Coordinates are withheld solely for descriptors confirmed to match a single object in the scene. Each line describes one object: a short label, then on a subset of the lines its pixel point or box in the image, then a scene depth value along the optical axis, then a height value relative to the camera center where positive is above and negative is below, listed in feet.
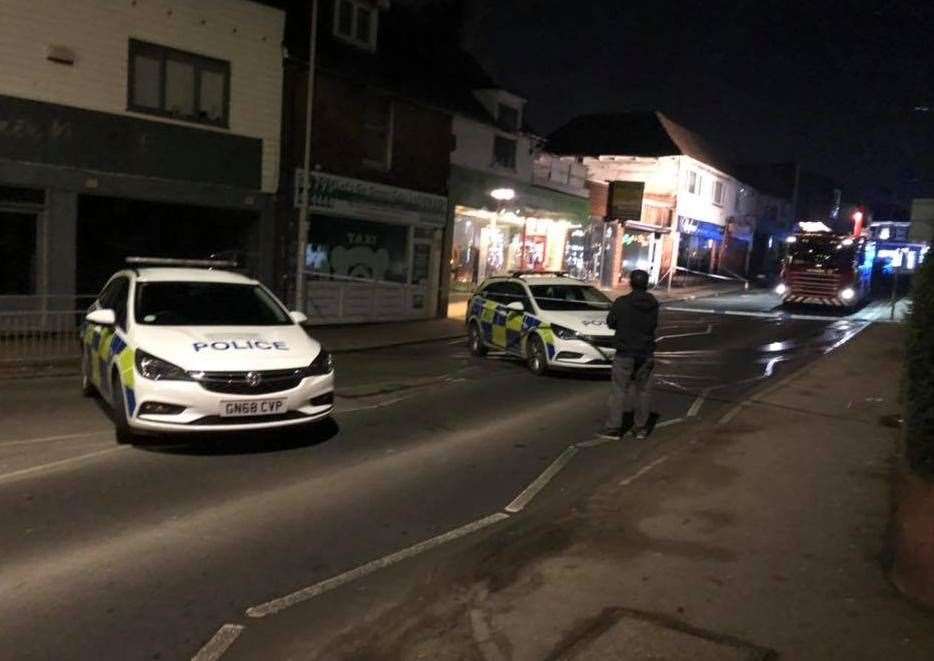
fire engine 93.45 -0.19
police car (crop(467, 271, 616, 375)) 40.68 -3.99
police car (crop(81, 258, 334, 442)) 23.57 -4.08
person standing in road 27.81 -3.28
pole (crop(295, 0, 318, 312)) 53.57 +1.38
